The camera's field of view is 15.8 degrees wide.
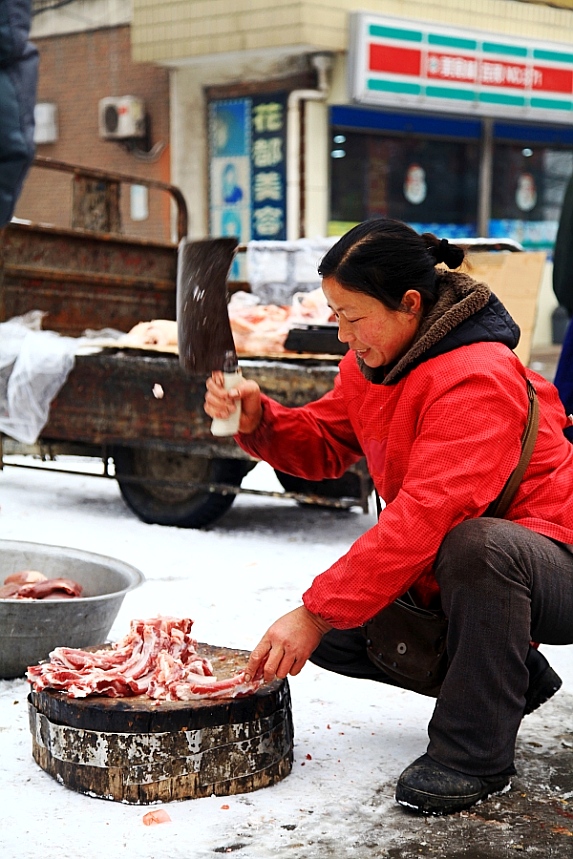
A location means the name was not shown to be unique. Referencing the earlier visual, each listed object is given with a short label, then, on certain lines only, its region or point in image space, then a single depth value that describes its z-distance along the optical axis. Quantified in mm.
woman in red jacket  4857
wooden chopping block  4991
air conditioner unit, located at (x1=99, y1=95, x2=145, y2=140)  29732
